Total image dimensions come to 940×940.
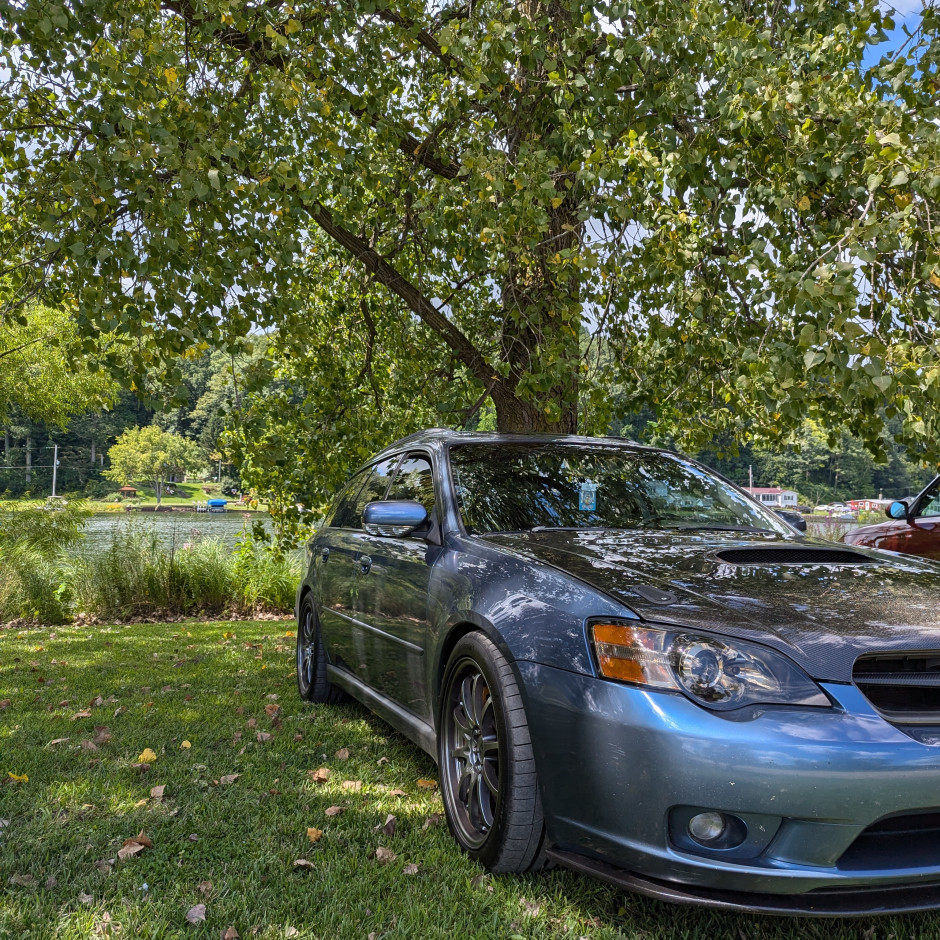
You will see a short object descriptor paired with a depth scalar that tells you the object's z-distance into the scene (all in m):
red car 7.16
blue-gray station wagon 2.19
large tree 4.65
